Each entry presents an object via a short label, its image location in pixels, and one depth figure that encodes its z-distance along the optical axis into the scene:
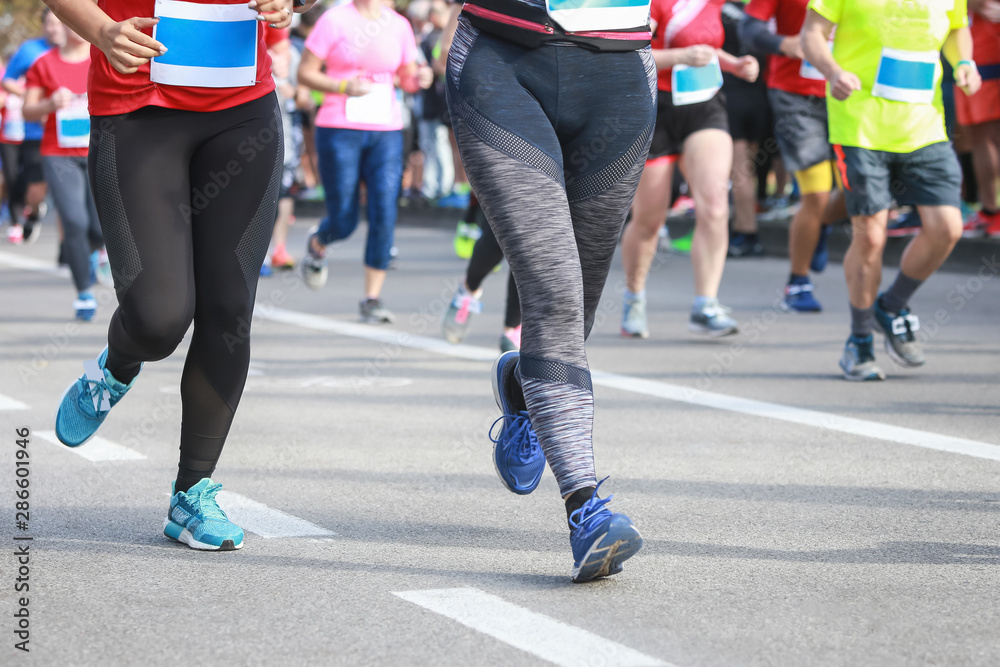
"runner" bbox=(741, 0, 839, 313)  17.80
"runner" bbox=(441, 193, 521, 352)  13.53
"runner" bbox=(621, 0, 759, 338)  15.62
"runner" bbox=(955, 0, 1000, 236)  21.09
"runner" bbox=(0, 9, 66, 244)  24.86
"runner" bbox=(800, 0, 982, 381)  12.79
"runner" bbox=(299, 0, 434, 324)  18.12
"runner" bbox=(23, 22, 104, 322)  18.73
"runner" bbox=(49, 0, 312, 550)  7.09
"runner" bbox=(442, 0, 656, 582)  6.79
